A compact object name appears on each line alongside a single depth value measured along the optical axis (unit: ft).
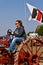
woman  18.60
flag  24.53
